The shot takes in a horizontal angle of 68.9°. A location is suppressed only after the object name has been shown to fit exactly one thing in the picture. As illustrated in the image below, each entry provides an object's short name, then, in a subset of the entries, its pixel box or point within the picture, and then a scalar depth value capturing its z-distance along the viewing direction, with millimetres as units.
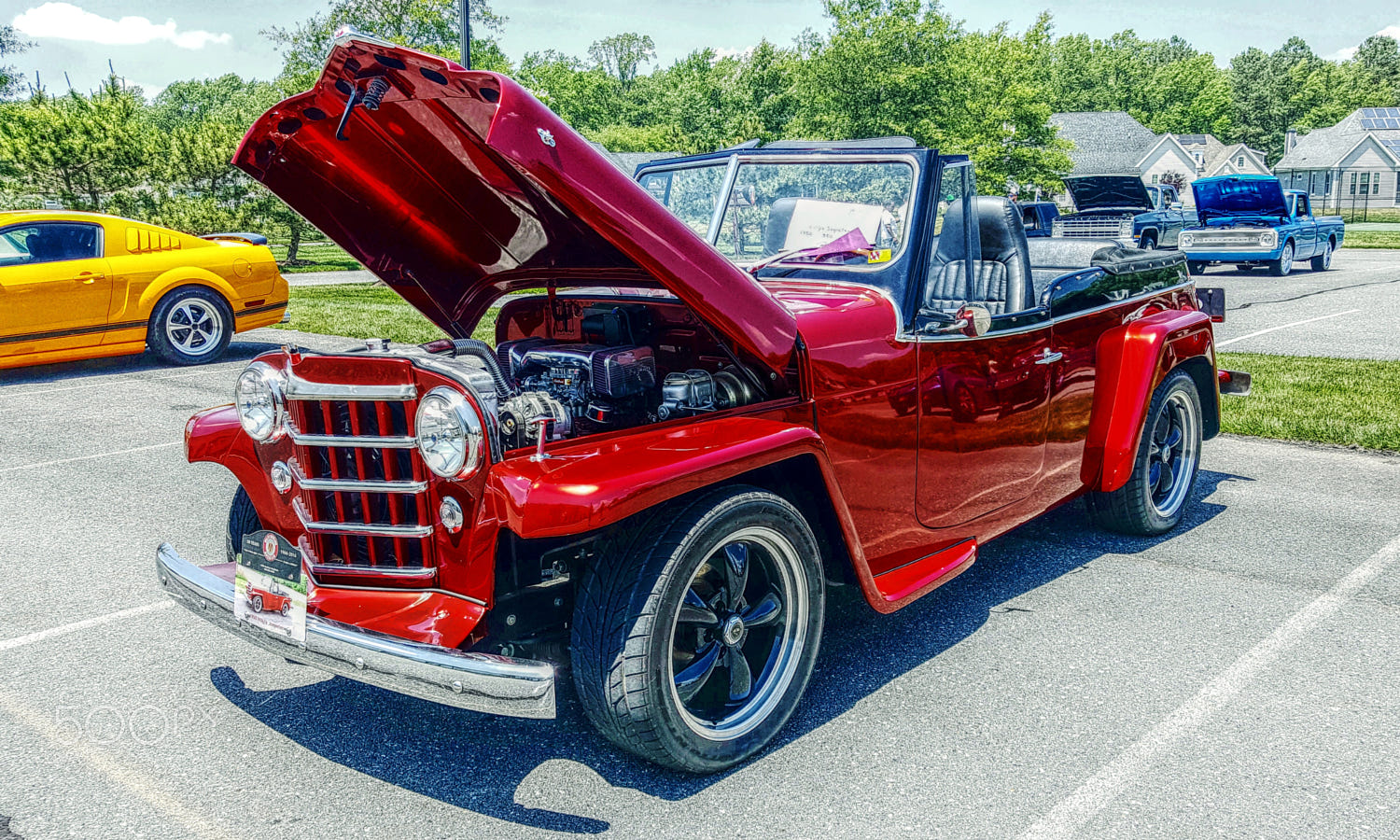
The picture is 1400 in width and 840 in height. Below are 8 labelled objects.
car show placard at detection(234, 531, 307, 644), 2701
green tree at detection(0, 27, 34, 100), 49122
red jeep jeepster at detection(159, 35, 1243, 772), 2633
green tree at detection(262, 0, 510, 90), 33406
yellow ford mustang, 9430
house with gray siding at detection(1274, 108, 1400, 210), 67062
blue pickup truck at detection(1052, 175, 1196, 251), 19781
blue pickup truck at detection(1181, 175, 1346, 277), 19125
